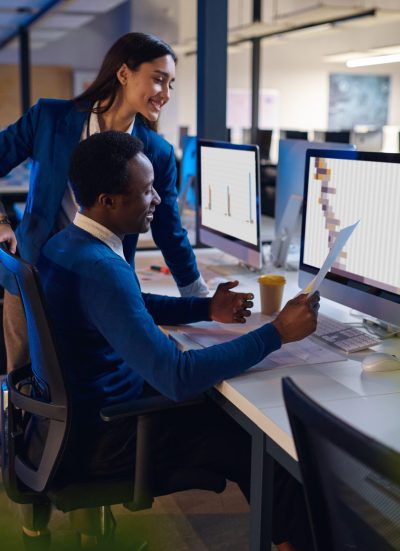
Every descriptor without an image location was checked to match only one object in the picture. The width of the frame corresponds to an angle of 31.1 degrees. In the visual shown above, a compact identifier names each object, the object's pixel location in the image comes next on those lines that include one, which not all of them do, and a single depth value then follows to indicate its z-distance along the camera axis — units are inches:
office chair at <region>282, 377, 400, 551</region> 30.8
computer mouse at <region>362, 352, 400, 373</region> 63.2
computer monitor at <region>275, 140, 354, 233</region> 109.5
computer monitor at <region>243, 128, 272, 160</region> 277.4
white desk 52.0
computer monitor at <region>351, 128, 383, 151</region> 297.7
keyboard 69.5
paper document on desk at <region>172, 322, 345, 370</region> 65.9
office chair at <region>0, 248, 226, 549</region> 58.6
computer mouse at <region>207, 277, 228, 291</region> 97.8
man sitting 57.6
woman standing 88.3
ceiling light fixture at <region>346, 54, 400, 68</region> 315.6
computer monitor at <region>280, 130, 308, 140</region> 279.2
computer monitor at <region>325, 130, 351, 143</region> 267.7
